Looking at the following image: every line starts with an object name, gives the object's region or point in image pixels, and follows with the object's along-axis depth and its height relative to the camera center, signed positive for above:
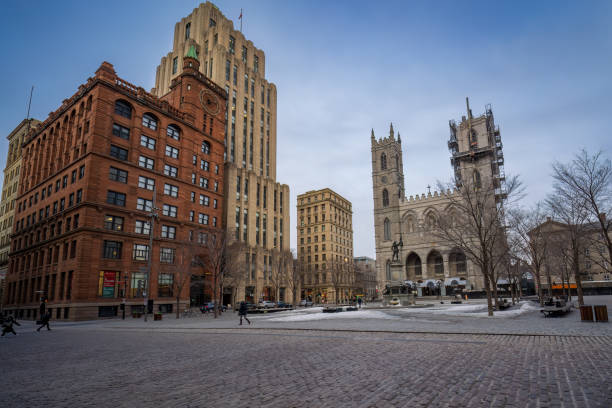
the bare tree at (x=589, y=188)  18.61 +4.24
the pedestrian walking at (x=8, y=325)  19.22 -3.16
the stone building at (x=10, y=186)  65.62 +17.20
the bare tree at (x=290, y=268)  58.03 -0.26
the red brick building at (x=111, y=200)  37.09 +8.74
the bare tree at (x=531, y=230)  29.27 +3.05
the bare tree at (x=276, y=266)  60.84 +0.14
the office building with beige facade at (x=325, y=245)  89.94 +6.21
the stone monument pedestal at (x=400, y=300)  35.72 -3.62
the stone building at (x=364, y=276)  99.39 -3.77
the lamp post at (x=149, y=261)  28.03 +0.55
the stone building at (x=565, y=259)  26.99 +0.37
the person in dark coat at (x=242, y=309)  21.01 -2.58
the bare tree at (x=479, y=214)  21.62 +3.47
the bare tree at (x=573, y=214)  20.75 +3.23
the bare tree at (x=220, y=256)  34.31 +1.35
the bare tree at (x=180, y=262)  35.66 +0.66
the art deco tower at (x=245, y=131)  63.97 +28.36
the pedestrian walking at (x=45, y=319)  22.47 -3.27
